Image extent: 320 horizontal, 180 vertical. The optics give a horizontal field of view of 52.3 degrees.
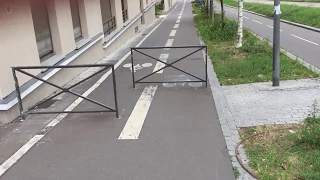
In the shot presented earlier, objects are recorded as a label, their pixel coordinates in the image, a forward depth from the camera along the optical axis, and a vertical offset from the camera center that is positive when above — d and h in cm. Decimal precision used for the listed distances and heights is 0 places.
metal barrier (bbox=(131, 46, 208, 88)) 767 -186
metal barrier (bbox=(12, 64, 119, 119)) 603 -144
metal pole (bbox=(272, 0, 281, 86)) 722 -113
